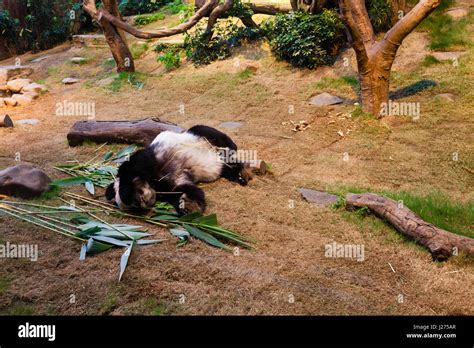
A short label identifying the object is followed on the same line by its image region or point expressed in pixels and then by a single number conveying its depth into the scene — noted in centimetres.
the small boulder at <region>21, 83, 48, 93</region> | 1054
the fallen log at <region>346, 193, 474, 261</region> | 356
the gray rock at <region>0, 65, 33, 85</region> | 1174
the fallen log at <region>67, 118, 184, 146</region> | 629
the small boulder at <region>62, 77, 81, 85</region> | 1130
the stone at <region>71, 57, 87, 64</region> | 1265
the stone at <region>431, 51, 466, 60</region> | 824
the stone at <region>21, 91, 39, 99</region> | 1025
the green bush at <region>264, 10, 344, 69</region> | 940
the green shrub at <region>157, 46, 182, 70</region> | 1111
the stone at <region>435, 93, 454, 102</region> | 718
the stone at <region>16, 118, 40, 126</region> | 839
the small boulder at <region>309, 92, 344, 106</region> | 816
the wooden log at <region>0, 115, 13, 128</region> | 790
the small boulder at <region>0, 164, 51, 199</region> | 445
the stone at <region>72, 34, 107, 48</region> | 1383
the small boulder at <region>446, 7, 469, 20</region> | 927
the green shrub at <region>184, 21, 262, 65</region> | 1081
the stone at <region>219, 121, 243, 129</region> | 769
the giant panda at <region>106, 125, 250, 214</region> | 433
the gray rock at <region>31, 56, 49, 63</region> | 1360
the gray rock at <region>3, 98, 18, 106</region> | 978
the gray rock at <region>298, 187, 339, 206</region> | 486
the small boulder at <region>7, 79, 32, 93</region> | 1096
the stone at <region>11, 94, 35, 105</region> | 992
